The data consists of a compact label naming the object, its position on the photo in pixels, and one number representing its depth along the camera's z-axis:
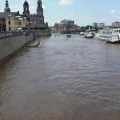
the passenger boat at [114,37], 63.41
